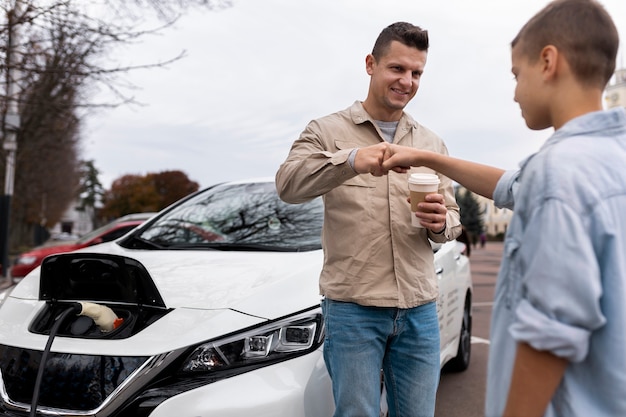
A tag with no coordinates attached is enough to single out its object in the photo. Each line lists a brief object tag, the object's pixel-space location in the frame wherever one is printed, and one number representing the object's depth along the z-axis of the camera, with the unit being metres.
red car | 7.26
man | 2.14
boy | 1.05
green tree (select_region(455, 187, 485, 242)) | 77.85
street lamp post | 10.78
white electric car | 2.15
